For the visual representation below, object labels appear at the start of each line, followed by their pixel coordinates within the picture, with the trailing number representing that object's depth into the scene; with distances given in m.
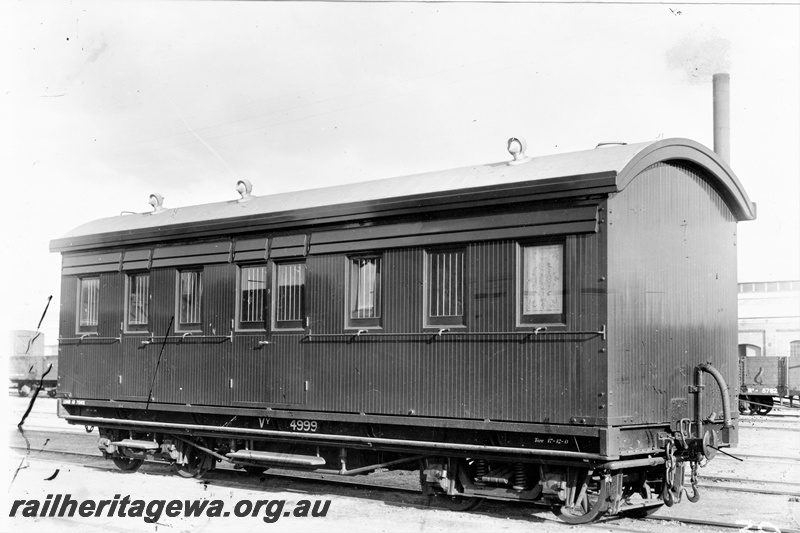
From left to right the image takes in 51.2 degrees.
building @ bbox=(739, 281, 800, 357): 39.16
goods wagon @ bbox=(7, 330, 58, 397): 36.28
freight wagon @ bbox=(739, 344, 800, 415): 27.12
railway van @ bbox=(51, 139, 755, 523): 8.65
